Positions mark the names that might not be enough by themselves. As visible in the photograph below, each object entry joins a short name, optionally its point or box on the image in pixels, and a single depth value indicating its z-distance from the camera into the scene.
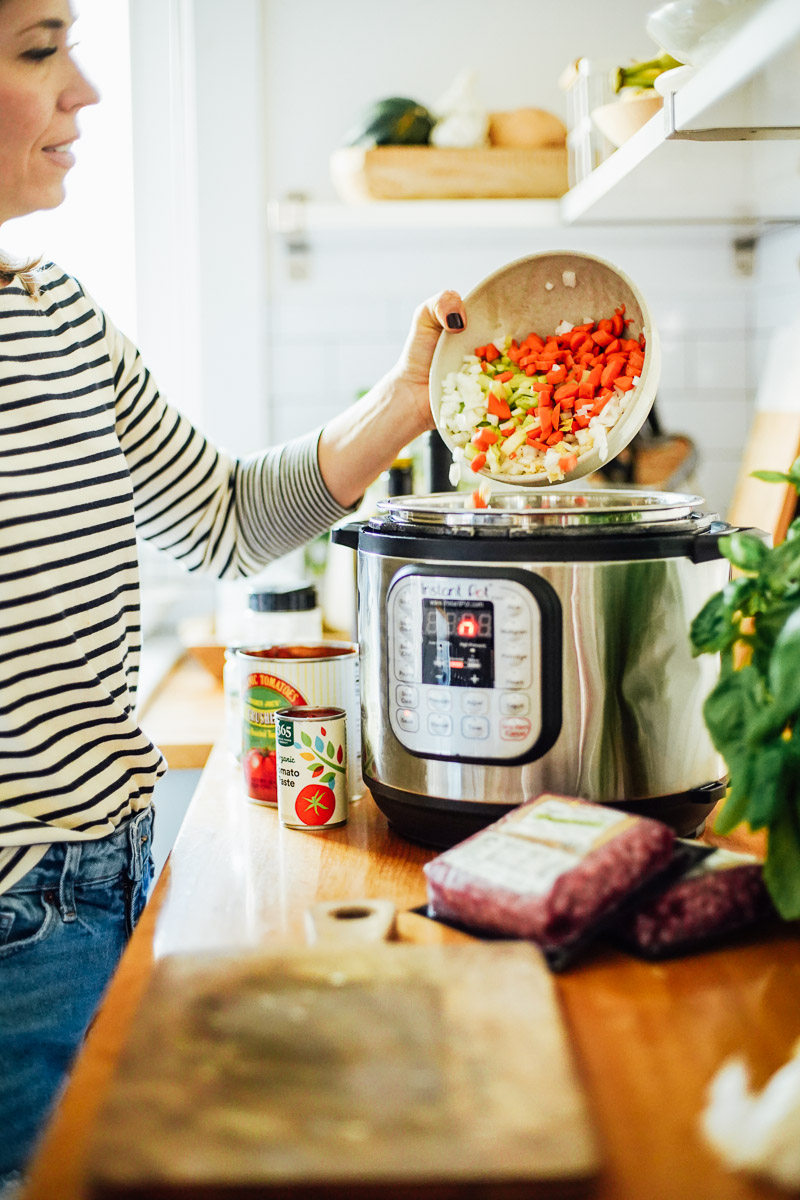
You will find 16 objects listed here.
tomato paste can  0.97
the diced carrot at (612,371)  1.04
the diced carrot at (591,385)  1.05
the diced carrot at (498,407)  1.07
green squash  1.89
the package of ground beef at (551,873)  0.69
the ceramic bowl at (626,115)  1.39
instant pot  0.84
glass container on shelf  1.65
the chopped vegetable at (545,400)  1.04
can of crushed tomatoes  1.03
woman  0.92
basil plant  0.66
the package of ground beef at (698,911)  0.71
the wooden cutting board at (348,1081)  0.46
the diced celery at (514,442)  1.06
